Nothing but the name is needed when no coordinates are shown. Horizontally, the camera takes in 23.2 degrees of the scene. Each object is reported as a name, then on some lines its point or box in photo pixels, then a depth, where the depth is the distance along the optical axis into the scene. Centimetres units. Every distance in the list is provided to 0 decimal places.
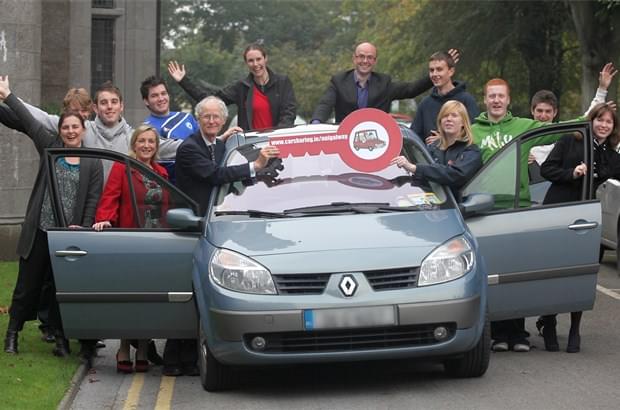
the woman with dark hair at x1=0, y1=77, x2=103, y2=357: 1037
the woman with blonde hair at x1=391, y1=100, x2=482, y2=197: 1023
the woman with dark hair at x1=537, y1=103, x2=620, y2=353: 1086
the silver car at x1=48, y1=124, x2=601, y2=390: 891
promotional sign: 1004
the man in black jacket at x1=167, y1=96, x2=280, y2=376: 1006
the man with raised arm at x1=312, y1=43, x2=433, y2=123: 1271
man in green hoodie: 1099
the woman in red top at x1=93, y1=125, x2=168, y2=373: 1019
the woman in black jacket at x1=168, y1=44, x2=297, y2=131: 1267
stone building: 1788
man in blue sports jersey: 1137
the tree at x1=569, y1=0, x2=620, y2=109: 3456
